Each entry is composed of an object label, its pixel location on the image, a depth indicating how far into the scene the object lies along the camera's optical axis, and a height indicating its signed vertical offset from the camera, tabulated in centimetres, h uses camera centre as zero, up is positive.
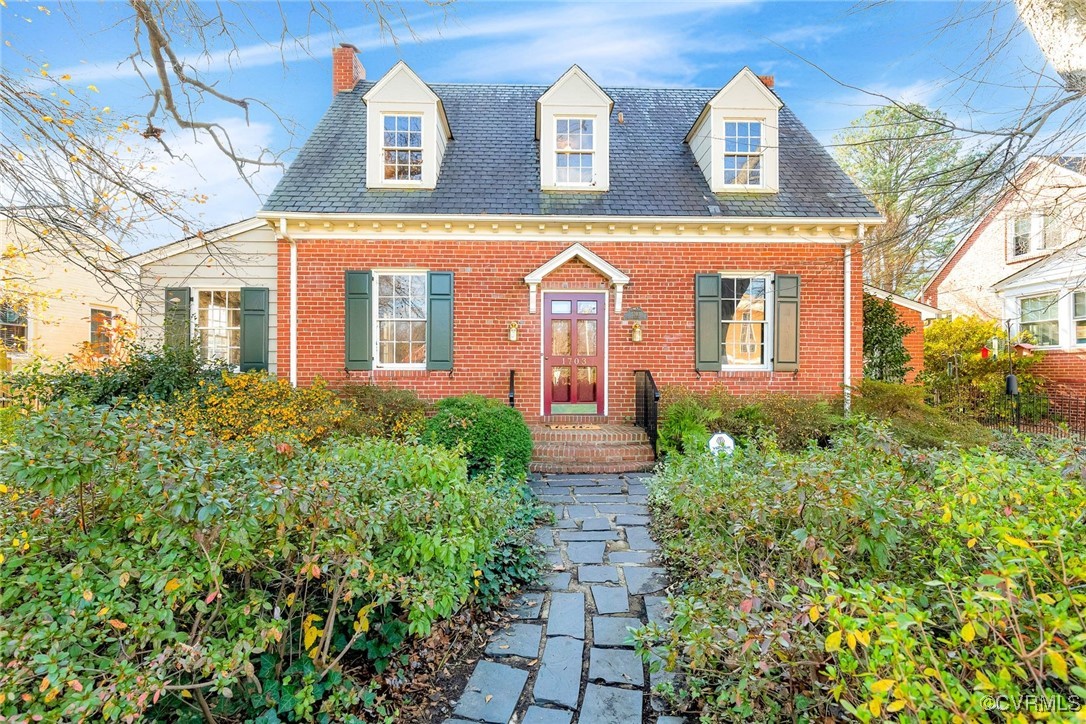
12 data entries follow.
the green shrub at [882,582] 142 -93
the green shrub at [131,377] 658 -33
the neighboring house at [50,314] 906 +98
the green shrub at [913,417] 661 -92
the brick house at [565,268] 841 +157
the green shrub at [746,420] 718 -98
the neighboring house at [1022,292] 1202 +188
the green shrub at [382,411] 658 -84
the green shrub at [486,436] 569 -98
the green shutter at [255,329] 856 +48
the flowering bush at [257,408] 608 -72
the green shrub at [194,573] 174 -95
